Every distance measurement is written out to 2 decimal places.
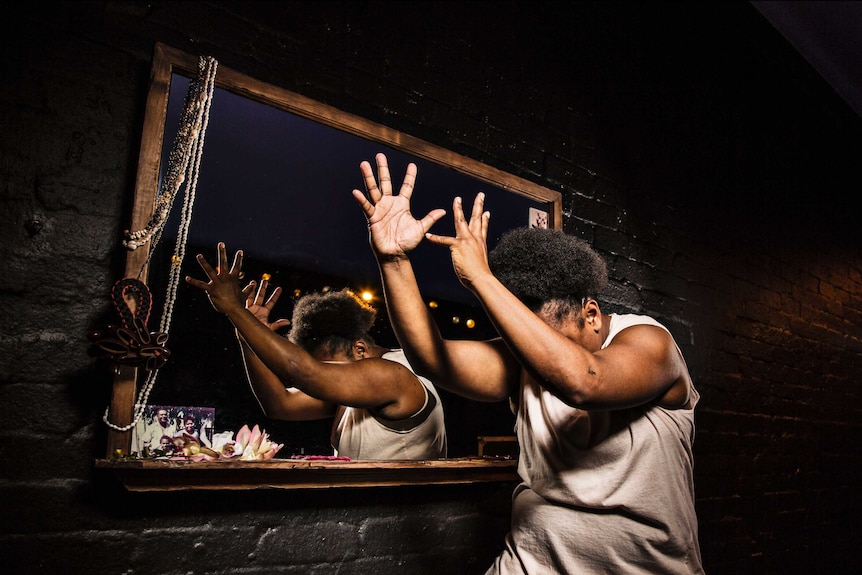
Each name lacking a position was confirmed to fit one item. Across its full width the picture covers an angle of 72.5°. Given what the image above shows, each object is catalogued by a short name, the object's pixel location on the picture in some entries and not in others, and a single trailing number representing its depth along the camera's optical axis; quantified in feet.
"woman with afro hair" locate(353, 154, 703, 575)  4.65
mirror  4.97
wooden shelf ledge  4.45
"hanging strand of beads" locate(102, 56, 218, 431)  4.77
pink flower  4.99
